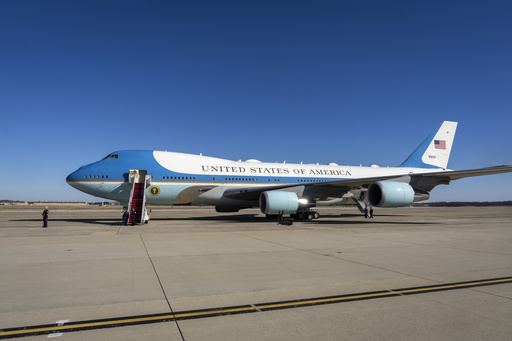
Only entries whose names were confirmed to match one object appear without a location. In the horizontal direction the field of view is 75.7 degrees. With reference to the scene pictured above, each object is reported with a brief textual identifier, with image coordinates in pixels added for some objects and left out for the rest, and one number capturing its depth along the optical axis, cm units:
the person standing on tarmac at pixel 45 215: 1662
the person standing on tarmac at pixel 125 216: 1854
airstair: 1903
